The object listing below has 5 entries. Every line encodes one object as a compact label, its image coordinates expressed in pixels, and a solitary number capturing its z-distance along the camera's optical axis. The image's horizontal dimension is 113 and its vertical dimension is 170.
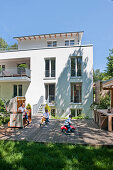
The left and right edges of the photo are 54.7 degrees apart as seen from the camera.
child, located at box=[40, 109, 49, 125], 7.84
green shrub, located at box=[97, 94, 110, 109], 10.27
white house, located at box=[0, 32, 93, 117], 13.05
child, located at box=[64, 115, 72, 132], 6.14
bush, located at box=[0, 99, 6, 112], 9.77
